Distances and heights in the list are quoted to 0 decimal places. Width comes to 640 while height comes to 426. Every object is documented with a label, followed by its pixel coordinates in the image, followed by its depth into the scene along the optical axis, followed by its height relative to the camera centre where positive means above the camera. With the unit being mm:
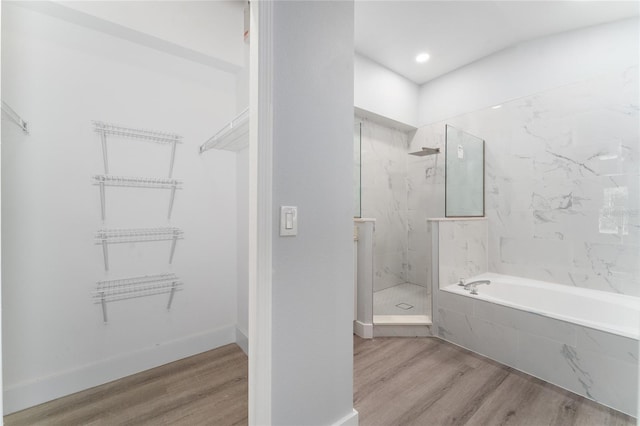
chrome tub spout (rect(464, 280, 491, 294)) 2448 -669
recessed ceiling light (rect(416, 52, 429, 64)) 2994 +1763
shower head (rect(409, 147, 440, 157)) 3296 +779
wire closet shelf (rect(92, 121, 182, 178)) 1846 +578
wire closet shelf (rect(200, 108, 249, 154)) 1670 +565
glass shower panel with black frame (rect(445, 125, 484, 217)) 2836 +432
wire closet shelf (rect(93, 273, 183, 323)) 1846 -533
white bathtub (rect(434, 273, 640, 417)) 1627 -839
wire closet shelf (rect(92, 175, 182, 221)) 1844 +229
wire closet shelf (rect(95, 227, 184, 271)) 1850 -157
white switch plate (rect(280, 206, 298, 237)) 1158 -29
